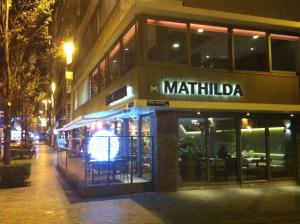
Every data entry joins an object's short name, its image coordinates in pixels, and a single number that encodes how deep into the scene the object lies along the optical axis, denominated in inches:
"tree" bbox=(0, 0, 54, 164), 508.3
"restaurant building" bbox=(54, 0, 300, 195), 419.0
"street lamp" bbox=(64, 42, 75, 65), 867.0
